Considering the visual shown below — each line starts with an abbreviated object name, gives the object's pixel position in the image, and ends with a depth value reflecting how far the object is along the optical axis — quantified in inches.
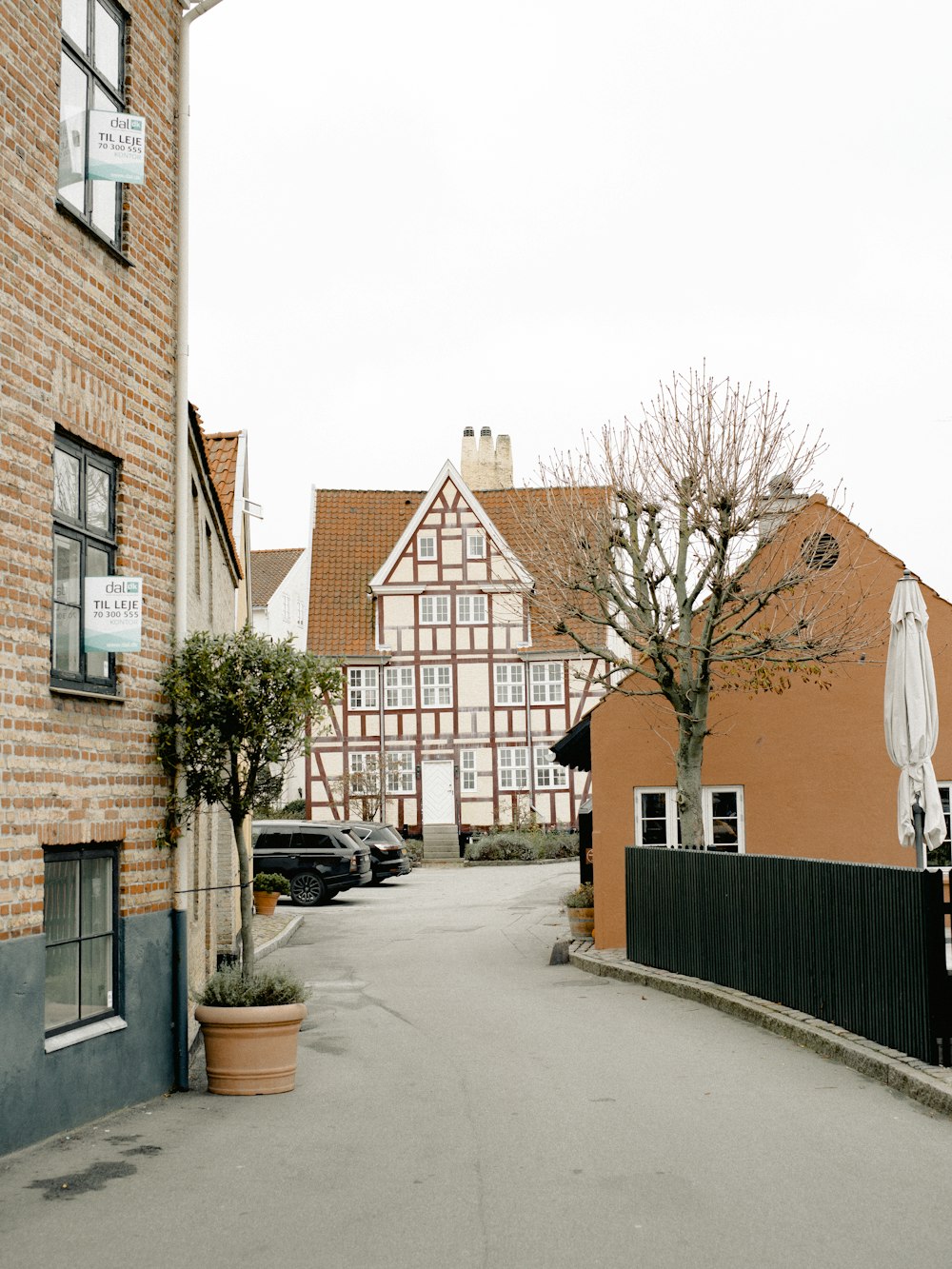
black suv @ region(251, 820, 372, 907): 1235.2
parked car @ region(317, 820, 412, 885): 1419.8
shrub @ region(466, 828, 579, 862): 1733.5
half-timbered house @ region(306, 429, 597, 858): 1894.7
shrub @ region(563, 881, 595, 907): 861.8
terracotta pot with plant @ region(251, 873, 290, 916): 1059.3
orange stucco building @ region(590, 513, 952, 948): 762.8
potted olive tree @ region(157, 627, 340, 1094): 404.8
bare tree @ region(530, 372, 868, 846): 716.0
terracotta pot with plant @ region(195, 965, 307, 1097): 401.4
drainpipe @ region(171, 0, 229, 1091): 414.0
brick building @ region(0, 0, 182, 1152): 331.3
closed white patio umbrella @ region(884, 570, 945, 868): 563.8
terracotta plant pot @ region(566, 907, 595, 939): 855.1
